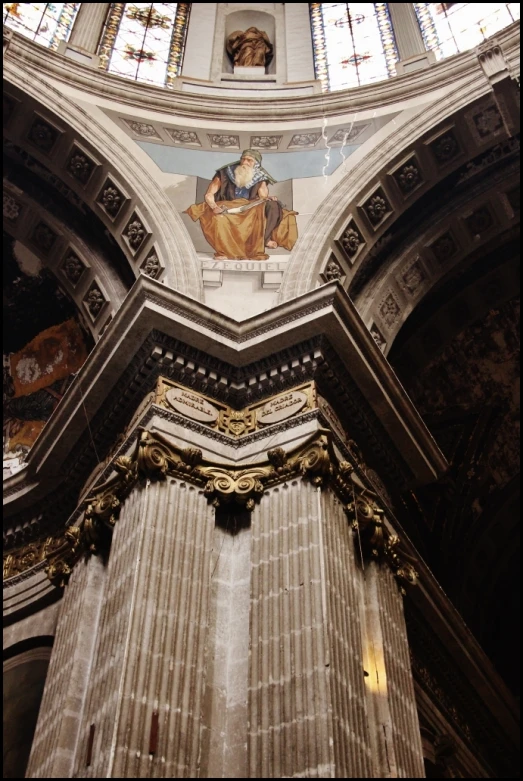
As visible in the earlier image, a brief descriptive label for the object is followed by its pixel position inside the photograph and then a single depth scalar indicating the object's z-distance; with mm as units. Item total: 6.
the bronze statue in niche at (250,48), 14406
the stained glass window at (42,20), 13688
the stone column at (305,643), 6668
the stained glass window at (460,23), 13555
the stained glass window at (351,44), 14023
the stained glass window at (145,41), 14062
